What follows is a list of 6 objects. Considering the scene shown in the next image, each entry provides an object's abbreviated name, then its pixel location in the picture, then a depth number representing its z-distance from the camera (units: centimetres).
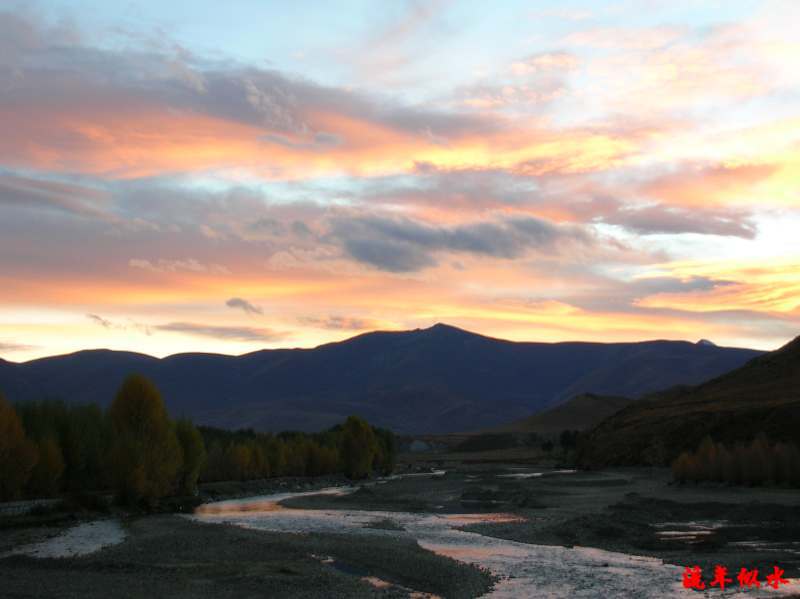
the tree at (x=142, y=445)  6706
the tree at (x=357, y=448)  13575
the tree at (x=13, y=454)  6272
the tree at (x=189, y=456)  8288
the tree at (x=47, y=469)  6944
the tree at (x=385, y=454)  15375
